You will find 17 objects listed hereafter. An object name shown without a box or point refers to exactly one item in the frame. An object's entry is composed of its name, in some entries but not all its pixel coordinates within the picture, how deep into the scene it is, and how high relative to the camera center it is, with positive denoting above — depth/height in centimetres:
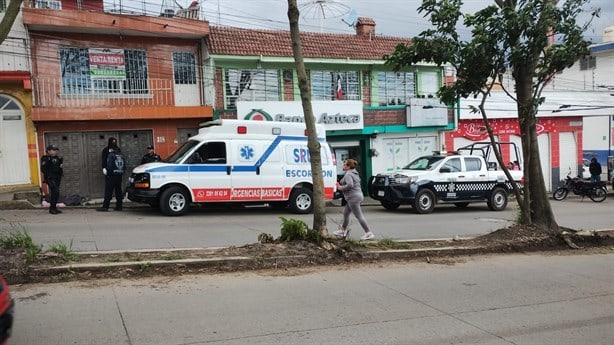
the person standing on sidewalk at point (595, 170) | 2503 -164
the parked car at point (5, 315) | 334 -98
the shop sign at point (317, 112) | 1950 +135
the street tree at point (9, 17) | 652 +177
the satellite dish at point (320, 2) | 2325 +627
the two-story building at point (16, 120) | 1645 +128
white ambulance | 1407 -52
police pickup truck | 1659 -133
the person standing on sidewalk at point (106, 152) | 1523 +13
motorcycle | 2250 -225
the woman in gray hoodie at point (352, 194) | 1055 -97
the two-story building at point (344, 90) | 1986 +232
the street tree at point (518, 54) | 926 +154
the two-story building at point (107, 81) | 1716 +255
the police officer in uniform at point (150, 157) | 1623 -7
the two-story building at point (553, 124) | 2597 +70
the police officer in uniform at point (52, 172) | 1402 -35
